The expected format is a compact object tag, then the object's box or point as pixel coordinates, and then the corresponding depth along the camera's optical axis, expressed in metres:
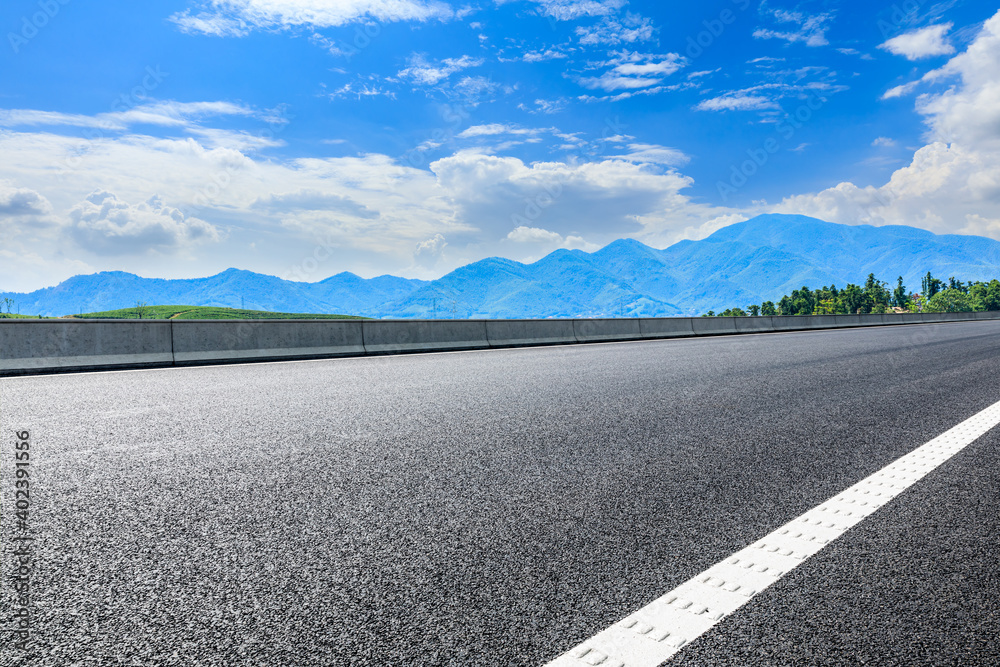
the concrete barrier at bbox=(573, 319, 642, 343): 21.56
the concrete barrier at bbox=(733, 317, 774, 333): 30.36
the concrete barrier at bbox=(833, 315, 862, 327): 38.94
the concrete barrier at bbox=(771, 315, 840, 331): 33.41
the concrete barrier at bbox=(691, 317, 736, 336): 27.30
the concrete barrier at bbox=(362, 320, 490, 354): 15.45
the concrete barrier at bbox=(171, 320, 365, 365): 12.55
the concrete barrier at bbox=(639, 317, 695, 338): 24.39
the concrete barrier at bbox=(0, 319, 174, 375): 10.52
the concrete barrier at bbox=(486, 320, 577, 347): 18.66
